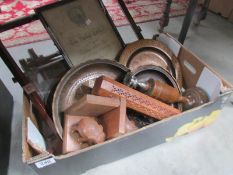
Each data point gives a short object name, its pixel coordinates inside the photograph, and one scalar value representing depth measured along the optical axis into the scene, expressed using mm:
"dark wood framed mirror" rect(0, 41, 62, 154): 908
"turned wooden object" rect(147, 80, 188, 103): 984
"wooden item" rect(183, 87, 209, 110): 1078
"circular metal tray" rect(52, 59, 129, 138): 966
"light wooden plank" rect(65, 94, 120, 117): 840
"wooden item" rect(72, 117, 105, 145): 868
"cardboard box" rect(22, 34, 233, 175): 789
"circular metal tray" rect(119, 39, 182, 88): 1201
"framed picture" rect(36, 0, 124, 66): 1104
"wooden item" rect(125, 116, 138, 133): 940
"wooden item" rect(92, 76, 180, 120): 890
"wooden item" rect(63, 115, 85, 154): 884
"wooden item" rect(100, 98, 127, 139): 876
